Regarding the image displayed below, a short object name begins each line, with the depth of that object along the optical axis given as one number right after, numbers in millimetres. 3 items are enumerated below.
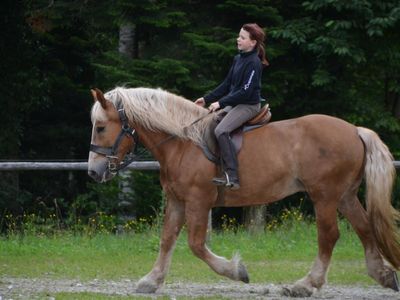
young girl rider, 15954
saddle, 16181
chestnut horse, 15994
